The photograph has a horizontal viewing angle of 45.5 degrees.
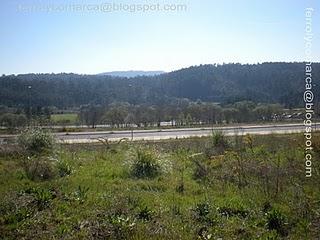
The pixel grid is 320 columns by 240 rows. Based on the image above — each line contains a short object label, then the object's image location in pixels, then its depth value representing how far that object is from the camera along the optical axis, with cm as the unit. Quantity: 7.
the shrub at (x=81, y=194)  825
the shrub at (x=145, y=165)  1165
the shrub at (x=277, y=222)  654
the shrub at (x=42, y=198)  767
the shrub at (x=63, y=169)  1143
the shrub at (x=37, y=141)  1653
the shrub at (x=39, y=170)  1081
